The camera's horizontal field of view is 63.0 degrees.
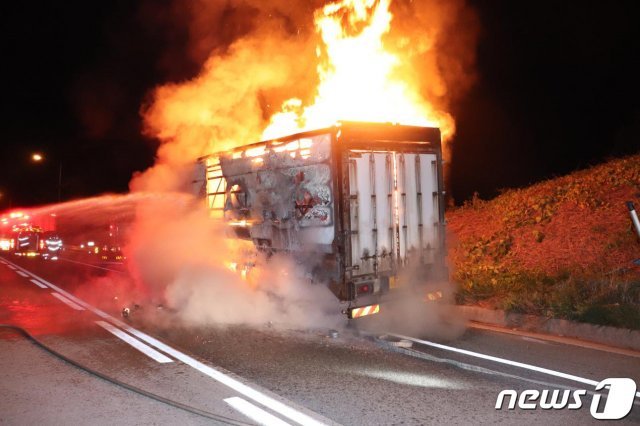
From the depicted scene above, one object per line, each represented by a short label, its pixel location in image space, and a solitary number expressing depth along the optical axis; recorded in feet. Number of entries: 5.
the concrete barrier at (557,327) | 21.20
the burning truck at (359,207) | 23.40
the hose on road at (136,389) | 14.14
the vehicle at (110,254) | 64.18
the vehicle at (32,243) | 93.97
